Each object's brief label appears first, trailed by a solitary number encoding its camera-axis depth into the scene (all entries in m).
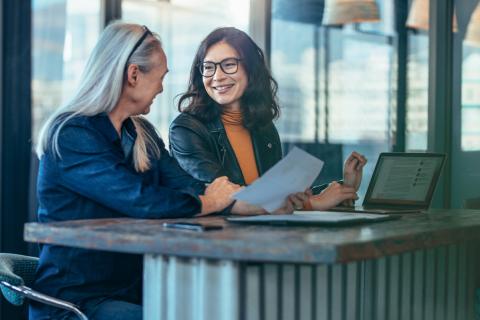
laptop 2.80
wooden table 1.77
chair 2.21
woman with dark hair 3.05
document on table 2.11
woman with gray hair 2.29
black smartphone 1.96
